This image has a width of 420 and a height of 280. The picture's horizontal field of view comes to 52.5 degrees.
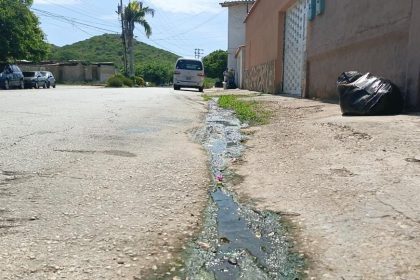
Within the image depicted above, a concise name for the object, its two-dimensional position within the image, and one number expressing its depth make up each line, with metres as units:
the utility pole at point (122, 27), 46.34
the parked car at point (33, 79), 27.84
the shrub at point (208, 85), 46.88
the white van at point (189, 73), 25.36
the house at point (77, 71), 47.66
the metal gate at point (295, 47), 13.97
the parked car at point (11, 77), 24.52
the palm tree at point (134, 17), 46.50
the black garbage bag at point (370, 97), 6.28
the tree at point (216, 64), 68.56
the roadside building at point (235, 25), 40.66
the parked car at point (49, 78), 30.03
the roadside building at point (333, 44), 6.64
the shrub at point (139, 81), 45.66
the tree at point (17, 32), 26.72
